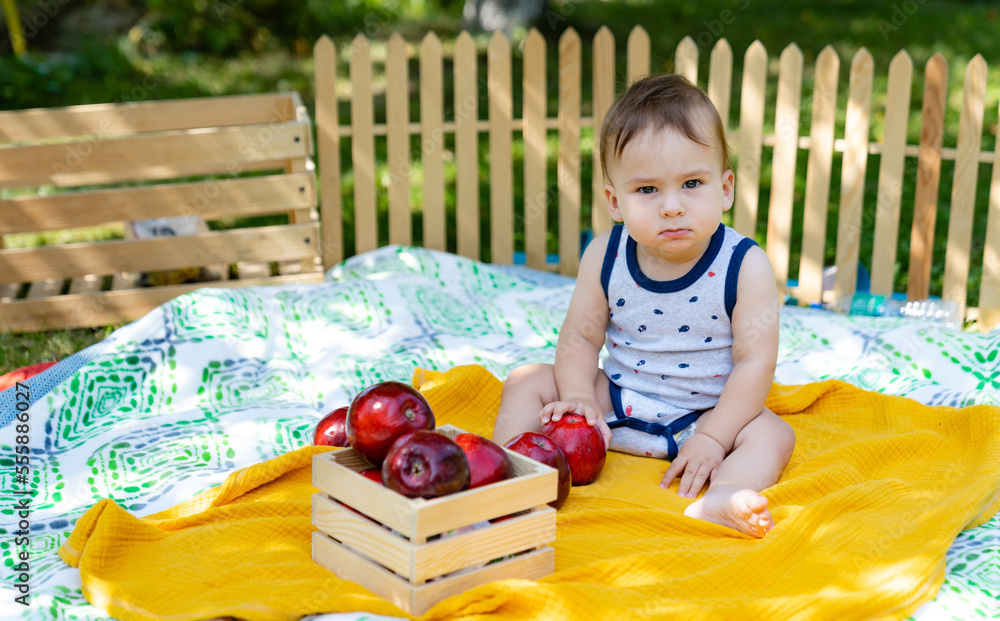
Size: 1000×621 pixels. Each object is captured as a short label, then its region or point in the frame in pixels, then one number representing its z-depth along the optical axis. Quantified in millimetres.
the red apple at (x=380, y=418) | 2176
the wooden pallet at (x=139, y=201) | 4441
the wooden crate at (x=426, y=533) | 1990
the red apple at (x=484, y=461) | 2133
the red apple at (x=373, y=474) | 2184
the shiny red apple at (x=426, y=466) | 1991
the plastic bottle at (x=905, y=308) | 4633
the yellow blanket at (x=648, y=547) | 2070
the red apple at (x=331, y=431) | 2768
